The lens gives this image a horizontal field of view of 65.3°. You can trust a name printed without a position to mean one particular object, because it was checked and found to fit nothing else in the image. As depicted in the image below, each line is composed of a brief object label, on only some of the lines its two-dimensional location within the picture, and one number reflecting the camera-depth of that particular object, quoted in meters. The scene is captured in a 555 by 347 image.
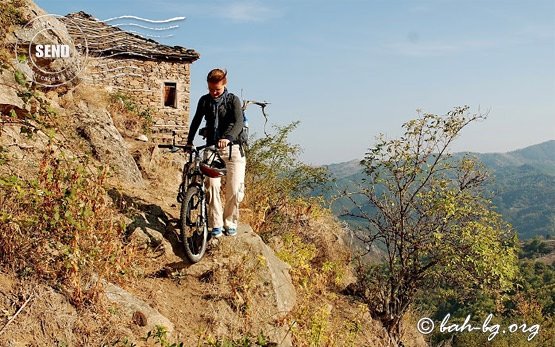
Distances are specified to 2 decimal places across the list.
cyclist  6.68
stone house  20.55
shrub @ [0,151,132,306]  4.42
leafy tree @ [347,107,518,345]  11.77
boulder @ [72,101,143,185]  9.10
